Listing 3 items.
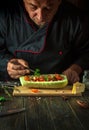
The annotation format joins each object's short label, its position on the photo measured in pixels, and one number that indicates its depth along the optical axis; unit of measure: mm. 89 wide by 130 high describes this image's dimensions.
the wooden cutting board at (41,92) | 1272
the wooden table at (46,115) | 877
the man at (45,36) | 1740
